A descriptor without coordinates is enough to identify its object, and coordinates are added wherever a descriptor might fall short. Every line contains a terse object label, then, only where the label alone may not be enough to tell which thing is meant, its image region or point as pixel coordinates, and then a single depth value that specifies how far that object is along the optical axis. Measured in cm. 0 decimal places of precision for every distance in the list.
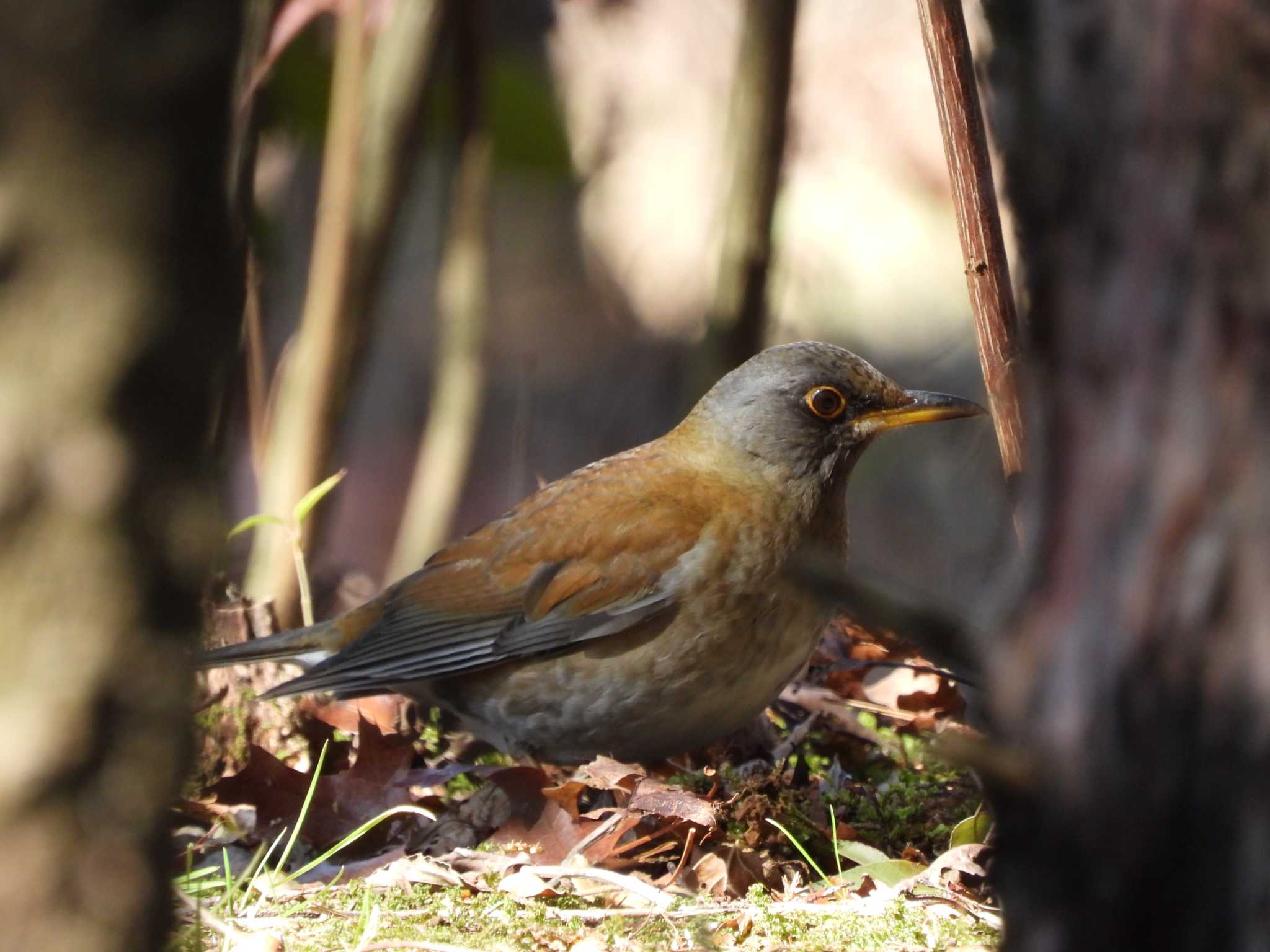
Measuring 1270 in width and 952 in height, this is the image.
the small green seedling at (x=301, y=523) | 899
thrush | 833
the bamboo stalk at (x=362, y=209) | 1043
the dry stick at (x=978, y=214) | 619
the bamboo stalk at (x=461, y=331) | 1173
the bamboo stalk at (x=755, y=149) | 1012
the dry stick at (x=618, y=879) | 621
